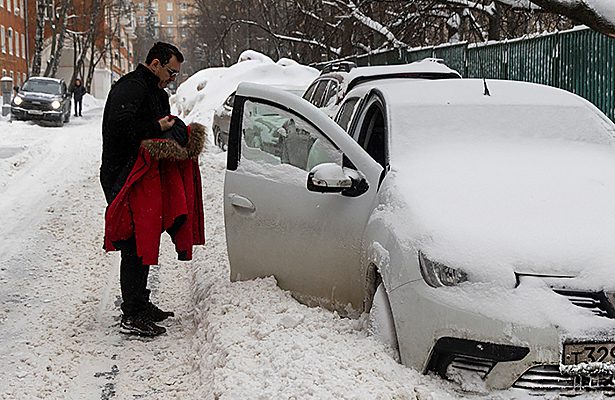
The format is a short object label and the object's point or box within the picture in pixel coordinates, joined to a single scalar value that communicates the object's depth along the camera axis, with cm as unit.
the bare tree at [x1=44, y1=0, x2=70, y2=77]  4199
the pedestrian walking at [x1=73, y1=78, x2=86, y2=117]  3834
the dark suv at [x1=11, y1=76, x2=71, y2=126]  2919
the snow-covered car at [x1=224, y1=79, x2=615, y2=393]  371
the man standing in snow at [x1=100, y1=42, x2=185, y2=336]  559
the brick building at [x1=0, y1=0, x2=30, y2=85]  5642
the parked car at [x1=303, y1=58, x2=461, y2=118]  855
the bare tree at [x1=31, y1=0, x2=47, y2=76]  3909
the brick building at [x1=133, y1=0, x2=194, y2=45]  13996
